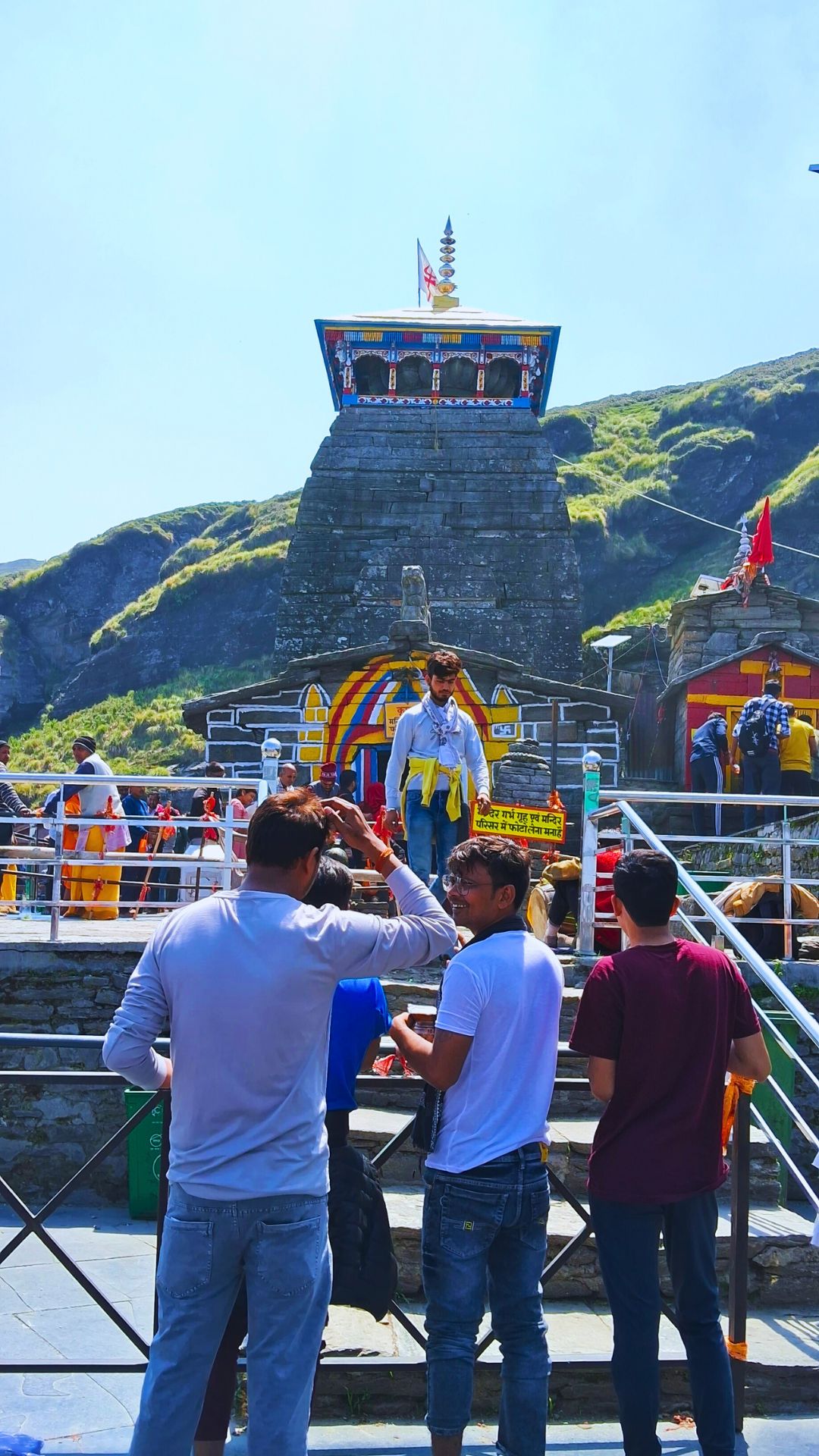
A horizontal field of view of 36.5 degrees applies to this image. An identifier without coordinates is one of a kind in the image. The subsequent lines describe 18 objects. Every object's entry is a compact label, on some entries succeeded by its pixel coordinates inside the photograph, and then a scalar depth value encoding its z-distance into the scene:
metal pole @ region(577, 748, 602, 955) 7.32
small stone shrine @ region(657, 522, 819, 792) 17.36
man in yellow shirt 12.59
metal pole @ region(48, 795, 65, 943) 7.89
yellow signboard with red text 9.64
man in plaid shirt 12.34
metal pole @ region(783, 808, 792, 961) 7.30
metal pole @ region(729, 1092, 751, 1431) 4.04
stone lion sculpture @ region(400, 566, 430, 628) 17.92
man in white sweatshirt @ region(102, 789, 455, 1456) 2.84
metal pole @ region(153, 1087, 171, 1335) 3.79
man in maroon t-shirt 3.40
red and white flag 29.33
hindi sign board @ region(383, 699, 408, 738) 17.47
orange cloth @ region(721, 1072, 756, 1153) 4.10
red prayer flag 18.64
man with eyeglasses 3.29
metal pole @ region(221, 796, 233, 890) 7.96
